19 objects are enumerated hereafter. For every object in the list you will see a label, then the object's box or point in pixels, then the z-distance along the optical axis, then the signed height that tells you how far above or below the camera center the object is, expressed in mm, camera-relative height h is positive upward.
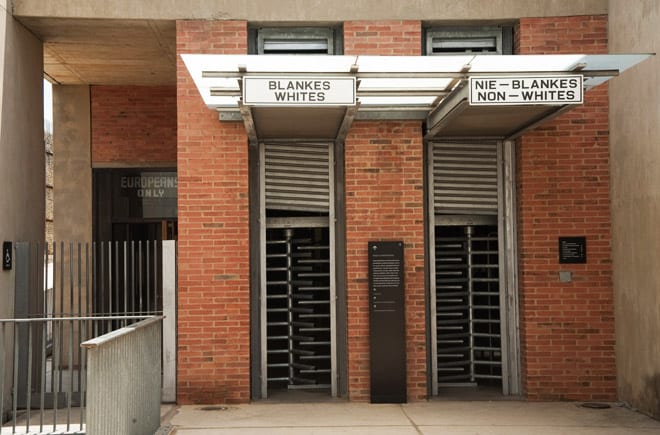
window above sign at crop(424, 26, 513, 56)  11227 +3171
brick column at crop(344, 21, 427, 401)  10805 +873
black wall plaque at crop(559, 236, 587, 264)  10914 +232
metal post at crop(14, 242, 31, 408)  10336 -179
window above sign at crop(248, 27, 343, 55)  11102 +3156
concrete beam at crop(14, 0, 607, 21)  10719 +3503
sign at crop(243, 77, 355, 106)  8531 +1896
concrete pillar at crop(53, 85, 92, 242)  14789 +1703
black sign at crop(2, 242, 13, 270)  10234 +229
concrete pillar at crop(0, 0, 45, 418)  10336 +1798
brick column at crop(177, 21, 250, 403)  10594 +409
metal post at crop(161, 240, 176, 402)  10609 -654
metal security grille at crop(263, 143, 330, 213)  11227 +1301
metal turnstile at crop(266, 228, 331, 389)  11188 -503
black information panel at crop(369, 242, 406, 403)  10656 -724
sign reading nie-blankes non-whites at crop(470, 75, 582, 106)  8586 +1885
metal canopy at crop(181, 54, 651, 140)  8469 +2120
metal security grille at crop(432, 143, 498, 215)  11406 +1179
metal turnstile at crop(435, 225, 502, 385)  11359 -529
